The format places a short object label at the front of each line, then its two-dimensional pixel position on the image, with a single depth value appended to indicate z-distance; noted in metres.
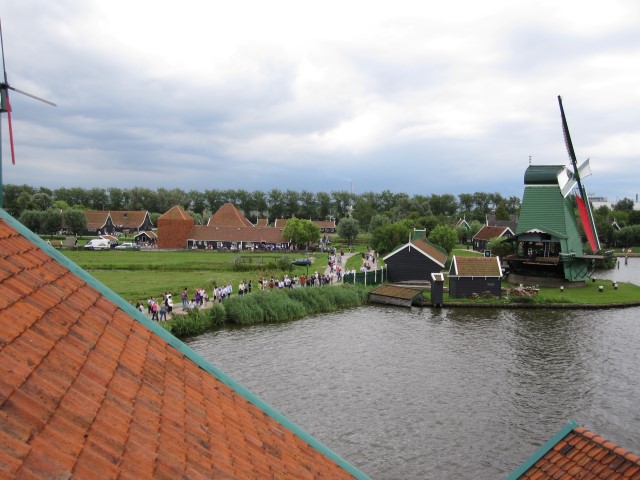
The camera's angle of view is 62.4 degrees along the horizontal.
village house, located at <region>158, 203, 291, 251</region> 67.06
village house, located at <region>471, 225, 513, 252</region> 71.57
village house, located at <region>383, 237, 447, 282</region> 38.12
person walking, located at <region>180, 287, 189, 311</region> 25.69
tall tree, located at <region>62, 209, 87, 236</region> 77.88
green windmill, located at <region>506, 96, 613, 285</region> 39.59
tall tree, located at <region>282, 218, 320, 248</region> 64.50
